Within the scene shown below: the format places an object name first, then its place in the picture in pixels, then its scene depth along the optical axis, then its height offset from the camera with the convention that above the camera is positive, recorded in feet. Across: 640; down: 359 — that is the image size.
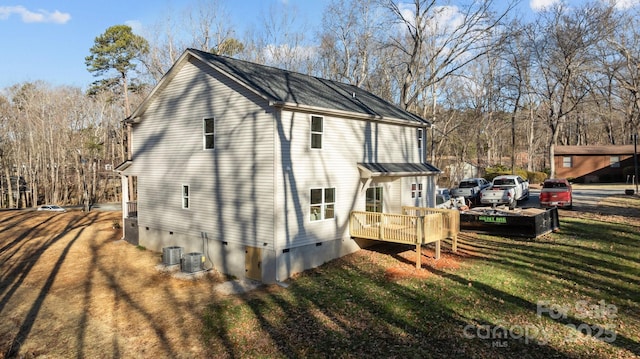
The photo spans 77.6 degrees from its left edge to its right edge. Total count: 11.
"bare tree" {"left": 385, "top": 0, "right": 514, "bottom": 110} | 97.19 +34.67
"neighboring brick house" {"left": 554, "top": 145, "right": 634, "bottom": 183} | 150.82 +3.83
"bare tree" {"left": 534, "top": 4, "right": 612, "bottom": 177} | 117.60 +39.03
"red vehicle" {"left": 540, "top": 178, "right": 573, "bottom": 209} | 82.79 -4.83
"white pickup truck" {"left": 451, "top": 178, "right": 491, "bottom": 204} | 90.27 -3.17
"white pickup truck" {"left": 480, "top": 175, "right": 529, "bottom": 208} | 81.15 -3.43
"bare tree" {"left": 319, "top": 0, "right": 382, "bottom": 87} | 125.29 +41.00
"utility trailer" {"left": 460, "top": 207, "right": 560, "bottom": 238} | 59.16 -7.22
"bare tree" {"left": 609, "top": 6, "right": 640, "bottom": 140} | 134.51 +37.90
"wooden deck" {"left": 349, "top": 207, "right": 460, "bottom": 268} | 46.70 -6.17
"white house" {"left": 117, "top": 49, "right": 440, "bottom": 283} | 45.47 +2.13
